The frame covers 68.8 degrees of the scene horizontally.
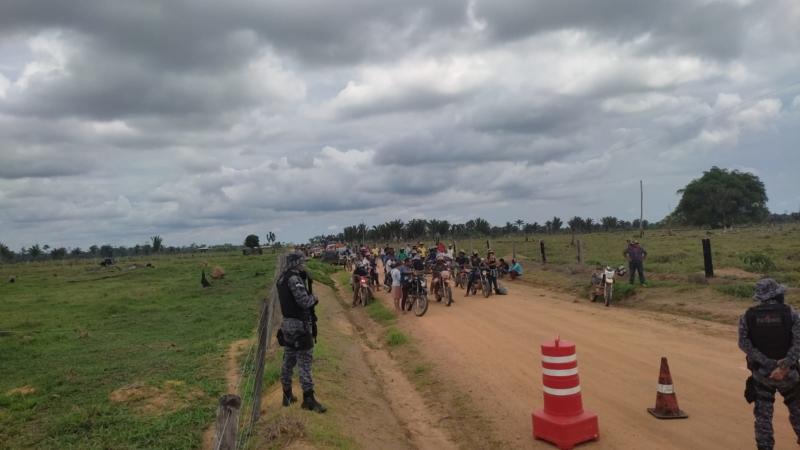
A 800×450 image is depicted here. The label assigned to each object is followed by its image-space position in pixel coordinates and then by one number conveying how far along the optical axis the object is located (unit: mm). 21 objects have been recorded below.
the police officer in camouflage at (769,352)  5422
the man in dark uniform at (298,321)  7301
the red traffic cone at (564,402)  6484
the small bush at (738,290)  15281
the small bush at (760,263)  19812
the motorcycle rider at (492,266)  20470
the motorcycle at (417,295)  16594
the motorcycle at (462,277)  22286
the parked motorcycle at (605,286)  17625
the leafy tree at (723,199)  72688
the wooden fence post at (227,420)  4586
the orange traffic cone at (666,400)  7086
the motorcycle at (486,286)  19739
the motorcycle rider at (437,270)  18516
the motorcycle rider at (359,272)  21000
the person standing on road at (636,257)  19344
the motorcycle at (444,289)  18078
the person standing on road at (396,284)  17516
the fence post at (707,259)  18223
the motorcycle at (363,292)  20906
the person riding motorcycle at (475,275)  20453
